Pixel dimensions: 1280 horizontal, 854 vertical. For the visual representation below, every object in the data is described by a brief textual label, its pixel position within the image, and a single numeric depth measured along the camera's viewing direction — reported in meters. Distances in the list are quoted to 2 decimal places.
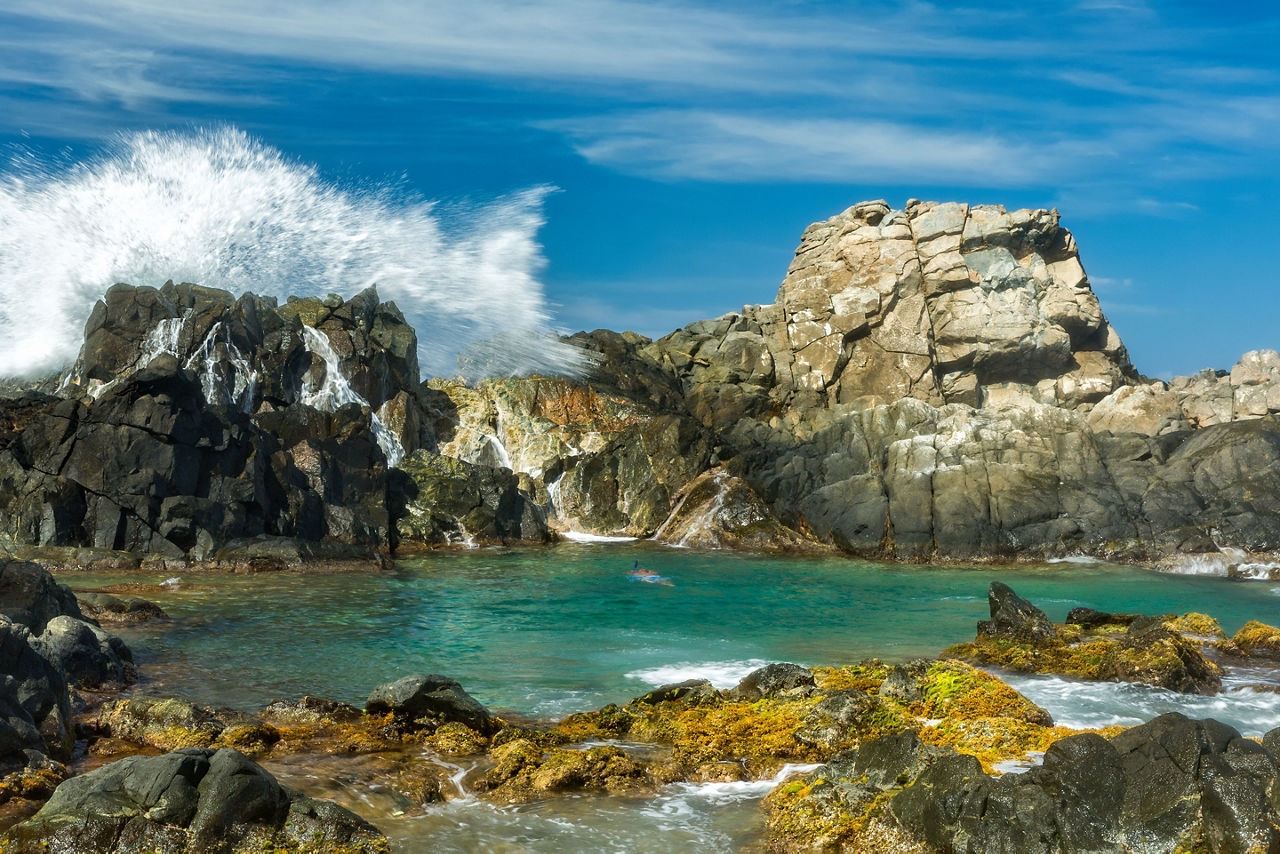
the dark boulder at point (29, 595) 19.83
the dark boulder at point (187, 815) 9.68
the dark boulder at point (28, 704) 12.18
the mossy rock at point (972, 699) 16.41
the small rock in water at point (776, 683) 17.91
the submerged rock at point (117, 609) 26.55
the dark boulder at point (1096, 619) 27.03
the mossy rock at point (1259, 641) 24.06
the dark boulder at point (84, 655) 18.09
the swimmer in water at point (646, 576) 41.75
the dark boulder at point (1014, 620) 24.83
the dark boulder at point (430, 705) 15.92
